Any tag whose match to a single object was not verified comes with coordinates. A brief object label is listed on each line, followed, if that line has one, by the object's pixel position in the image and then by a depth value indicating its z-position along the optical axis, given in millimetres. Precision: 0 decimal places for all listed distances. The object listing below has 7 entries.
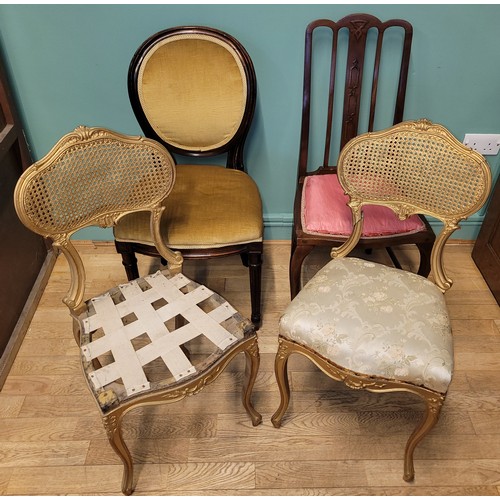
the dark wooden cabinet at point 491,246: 1847
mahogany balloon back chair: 1453
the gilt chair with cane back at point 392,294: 1105
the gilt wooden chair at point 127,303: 1080
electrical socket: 1799
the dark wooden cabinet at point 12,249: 1615
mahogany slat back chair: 1478
